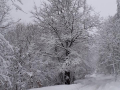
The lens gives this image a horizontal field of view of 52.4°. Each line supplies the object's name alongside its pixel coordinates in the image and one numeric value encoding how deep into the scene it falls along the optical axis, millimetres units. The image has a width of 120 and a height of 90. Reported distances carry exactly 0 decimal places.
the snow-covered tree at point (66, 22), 13211
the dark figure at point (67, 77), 13555
